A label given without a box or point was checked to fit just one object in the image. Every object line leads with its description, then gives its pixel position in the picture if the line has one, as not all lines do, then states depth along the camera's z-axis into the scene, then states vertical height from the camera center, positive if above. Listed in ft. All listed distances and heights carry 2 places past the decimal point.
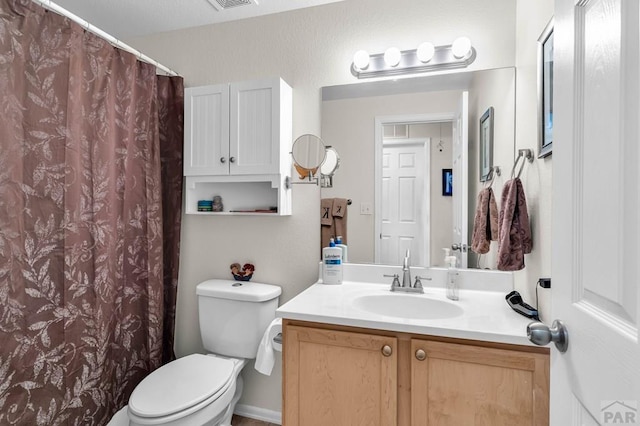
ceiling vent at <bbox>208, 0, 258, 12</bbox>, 5.73 +3.66
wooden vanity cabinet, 3.37 -1.87
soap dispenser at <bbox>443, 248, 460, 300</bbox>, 4.80 -0.97
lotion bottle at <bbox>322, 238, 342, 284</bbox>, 5.51 -0.90
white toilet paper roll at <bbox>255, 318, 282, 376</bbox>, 5.13 -2.20
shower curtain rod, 4.22 +2.62
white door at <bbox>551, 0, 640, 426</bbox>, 1.61 +0.01
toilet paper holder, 5.08 -1.96
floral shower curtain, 4.03 -0.16
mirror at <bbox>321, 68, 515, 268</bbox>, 5.06 +1.21
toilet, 4.27 -2.44
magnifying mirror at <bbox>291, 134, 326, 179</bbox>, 5.44 +0.97
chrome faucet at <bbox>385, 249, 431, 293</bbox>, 5.09 -1.11
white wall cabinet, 5.63 +1.25
